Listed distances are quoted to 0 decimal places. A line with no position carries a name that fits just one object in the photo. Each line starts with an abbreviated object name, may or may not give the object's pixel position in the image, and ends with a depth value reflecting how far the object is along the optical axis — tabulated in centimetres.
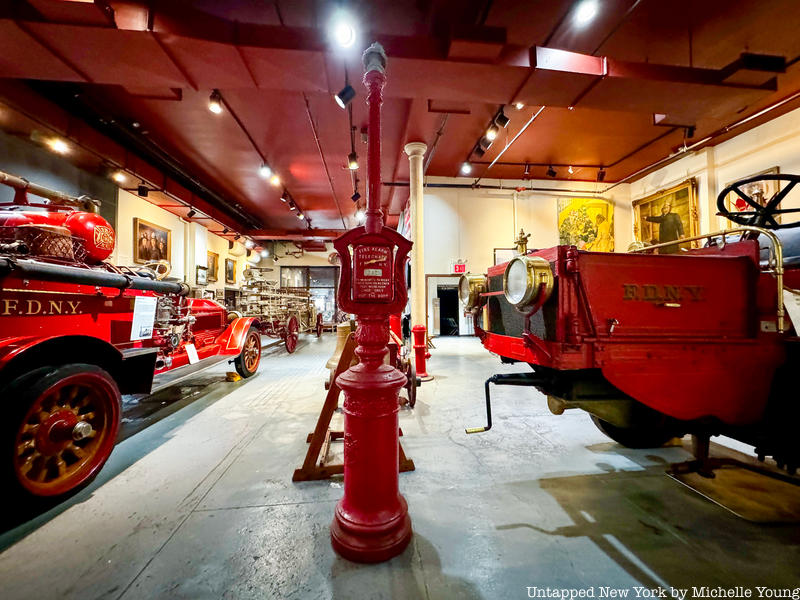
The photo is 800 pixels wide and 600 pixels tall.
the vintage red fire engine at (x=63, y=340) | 175
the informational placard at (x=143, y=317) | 272
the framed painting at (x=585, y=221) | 994
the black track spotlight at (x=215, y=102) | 483
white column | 623
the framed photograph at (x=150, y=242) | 747
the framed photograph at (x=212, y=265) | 1099
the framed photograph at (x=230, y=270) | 1244
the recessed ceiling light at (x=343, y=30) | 303
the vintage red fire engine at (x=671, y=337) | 167
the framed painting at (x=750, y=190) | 633
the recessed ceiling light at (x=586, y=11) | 354
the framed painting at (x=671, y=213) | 803
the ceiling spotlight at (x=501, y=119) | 565
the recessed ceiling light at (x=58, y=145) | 486
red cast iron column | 144
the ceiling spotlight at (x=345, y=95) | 364
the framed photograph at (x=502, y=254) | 977
